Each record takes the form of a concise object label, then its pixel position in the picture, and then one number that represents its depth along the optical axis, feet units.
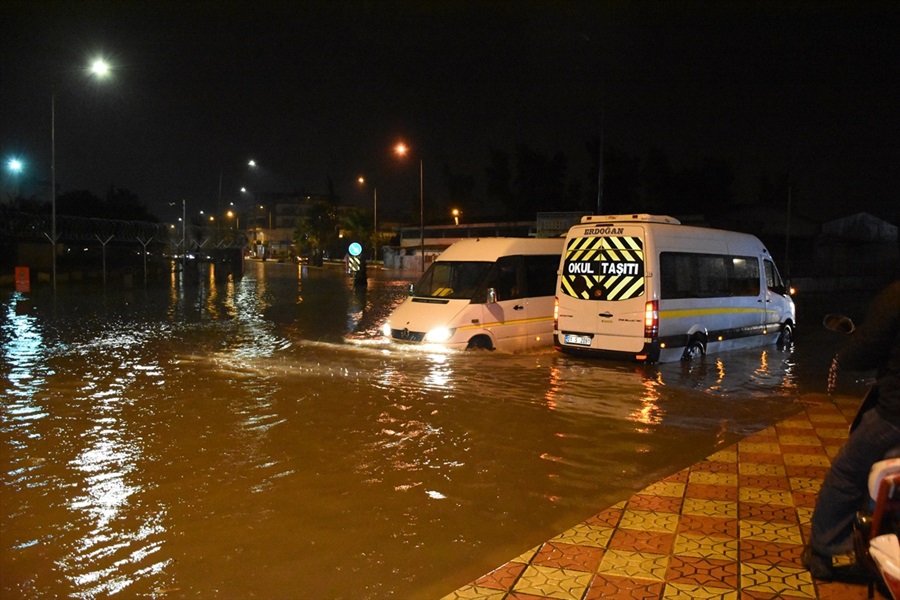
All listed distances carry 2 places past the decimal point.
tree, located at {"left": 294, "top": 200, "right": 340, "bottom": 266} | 284.00
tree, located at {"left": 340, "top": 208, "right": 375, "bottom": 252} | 266.57
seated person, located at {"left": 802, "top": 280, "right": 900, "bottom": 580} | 12.17
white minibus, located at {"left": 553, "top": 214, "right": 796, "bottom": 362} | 39.45
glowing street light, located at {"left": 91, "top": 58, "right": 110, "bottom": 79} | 72.21
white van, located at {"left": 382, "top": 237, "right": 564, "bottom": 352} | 43.55
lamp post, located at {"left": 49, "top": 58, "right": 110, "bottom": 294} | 72.28
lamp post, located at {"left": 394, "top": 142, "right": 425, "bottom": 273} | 107.65
